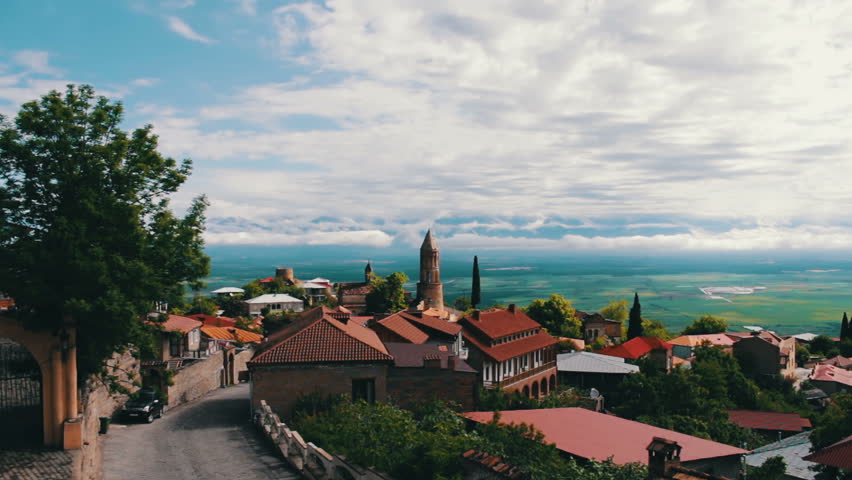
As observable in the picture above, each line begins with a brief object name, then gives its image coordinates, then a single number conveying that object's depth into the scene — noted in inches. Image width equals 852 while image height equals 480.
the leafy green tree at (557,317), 3486.7
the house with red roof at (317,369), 944.3
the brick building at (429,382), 995.9
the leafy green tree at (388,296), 3430.1
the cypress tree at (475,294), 4151.8
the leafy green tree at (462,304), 4747.0
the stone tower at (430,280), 3831.2
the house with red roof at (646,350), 2455.1
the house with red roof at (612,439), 663.8
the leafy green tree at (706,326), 3971.5
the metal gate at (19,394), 653.3
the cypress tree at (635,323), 3462.1
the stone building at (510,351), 1881.2
